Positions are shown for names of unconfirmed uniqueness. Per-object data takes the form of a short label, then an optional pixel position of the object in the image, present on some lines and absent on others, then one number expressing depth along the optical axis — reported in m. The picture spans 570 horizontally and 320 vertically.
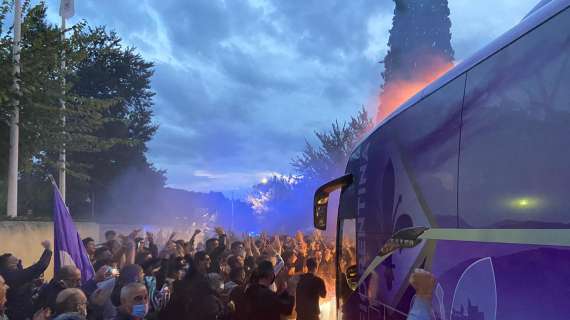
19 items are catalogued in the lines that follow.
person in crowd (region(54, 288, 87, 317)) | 4.58
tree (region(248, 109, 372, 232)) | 41.31
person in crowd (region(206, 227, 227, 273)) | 9.45
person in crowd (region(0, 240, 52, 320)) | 6.61
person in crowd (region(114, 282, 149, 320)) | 4.53
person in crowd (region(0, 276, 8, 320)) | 4.75
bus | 2.71
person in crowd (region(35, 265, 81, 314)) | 5.79
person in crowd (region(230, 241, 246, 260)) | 9.02
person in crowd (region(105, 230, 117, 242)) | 10.00
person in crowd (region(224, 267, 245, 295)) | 7.52
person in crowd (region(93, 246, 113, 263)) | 7.71
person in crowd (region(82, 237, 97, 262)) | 9.62
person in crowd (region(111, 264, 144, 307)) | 5.54
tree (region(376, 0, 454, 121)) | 35.12
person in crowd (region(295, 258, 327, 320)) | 7.84
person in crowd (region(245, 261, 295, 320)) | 5.56
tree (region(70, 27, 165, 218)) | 34.06
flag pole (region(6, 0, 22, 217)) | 13.05
